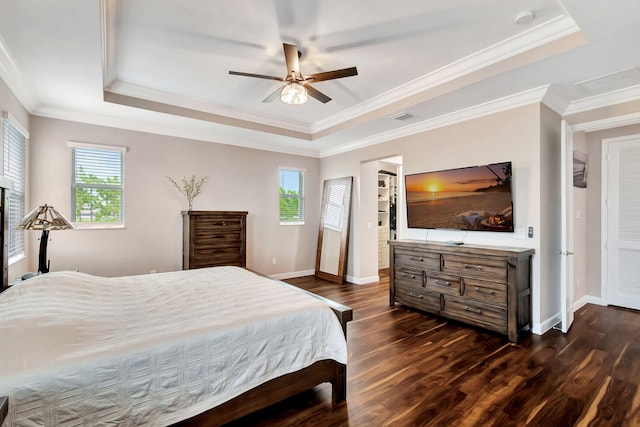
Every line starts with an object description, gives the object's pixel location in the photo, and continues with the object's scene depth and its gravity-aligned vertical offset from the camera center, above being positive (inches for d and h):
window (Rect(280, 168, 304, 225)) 245.3 +15.0
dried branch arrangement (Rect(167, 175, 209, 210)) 196.3 +18.4
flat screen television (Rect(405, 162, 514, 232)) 138.6 +8.0
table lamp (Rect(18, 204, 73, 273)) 110.0 -3.2
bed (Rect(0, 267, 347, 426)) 50.6 -26.7
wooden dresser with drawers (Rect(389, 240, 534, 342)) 125.3 -32.3
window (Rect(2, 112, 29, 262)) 121.3 +19.8
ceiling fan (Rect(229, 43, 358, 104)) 108.5 +51.2
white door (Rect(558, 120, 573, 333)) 133.3 -3.6
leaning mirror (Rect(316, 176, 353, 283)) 230.5 -13.0
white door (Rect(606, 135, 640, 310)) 164.6 -4.6
